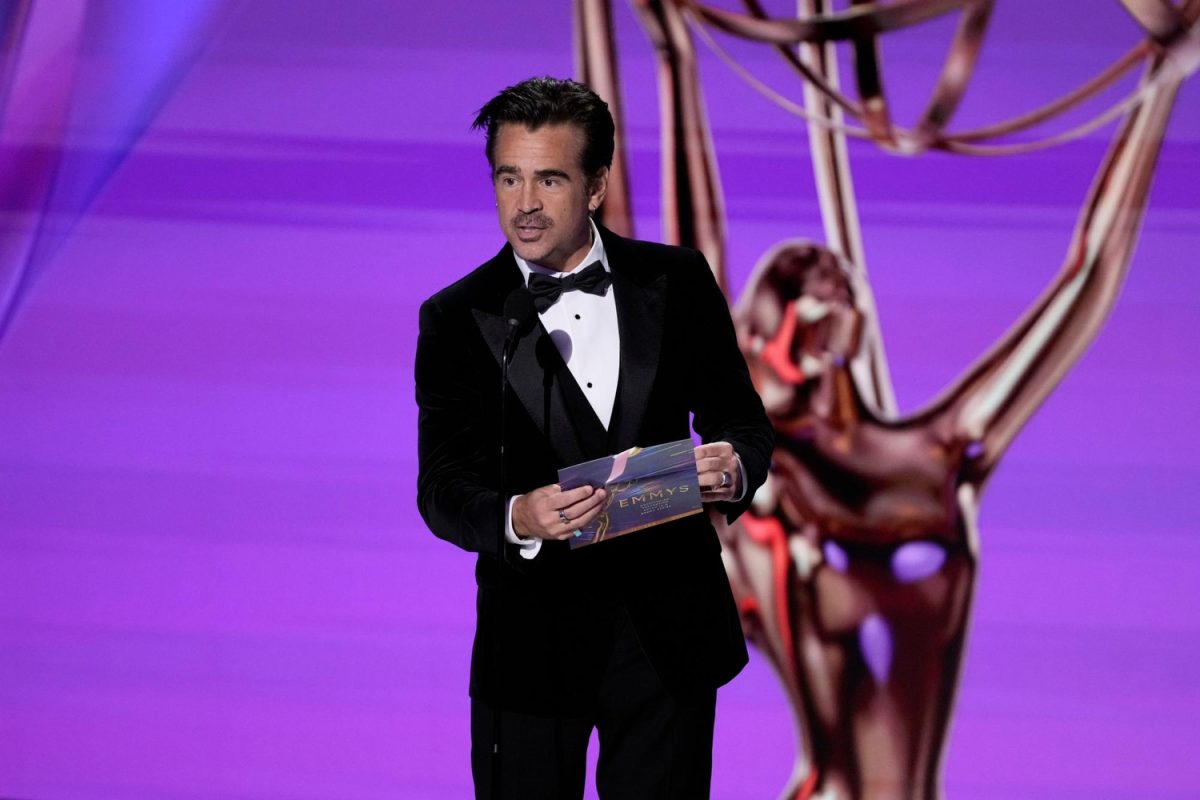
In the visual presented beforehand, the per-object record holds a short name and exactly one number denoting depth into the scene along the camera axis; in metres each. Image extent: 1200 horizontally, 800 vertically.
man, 13.32
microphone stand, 13.20
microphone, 13.19
